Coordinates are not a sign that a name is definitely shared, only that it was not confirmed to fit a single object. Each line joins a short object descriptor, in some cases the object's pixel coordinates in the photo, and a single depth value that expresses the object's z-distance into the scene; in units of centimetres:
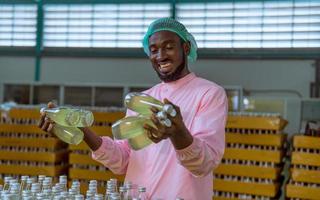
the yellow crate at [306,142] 336
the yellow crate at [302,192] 329
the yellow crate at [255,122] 350
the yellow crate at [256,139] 352
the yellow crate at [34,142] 401
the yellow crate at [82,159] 396
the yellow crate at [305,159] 333
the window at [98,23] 648
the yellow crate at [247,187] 346
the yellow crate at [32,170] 394
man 147
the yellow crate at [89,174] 389
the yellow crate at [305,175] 331
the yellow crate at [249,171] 346
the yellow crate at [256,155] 350
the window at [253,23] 582
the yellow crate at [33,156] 397
